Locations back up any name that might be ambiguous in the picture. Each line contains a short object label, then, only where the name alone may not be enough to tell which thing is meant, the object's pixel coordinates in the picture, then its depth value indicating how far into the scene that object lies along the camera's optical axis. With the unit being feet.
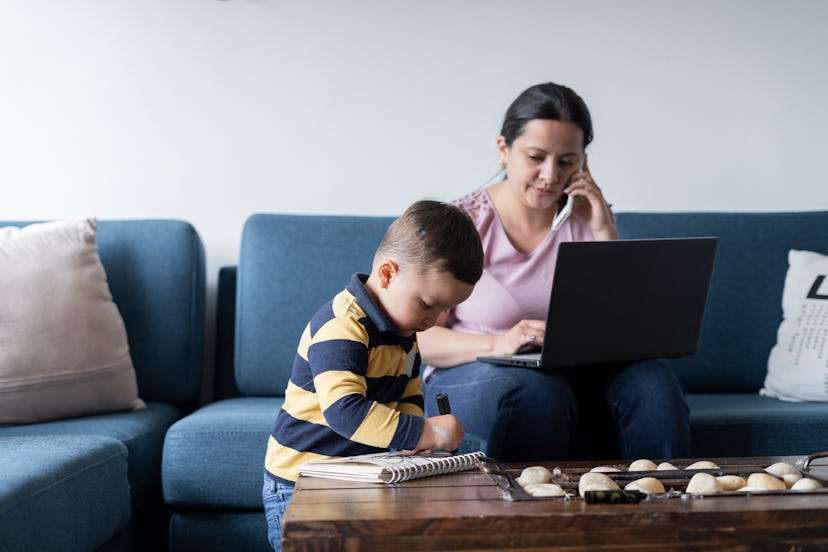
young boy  4.38
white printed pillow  7.20
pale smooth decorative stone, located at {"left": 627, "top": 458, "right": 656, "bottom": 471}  4.21
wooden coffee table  3.18
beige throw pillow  6.48
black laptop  5.42
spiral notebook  3.86
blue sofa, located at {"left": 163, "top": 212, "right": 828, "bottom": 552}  7.64
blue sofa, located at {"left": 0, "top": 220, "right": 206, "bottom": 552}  4.60
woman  5.59
